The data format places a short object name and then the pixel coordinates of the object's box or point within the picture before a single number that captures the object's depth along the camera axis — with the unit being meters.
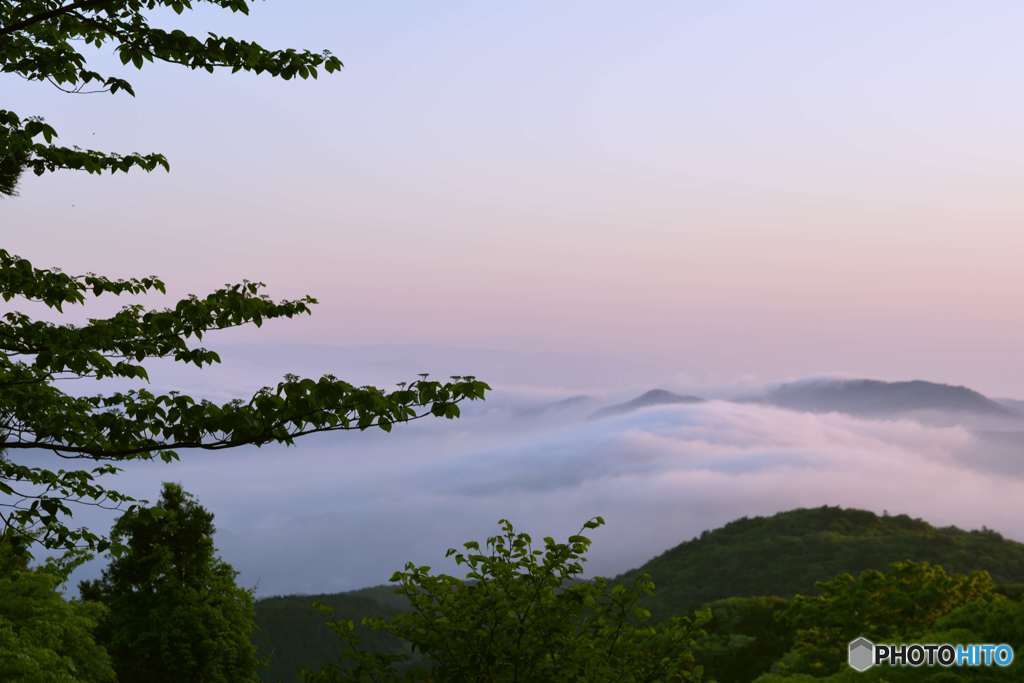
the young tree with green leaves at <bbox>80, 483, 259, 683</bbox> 25.47
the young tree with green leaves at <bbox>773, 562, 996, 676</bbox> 21.23
